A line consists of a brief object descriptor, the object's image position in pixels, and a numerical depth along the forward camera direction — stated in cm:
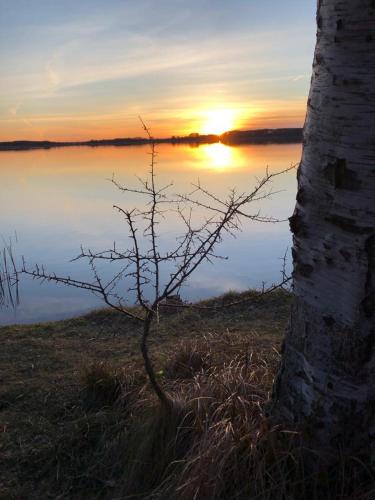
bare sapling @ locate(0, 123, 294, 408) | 300
